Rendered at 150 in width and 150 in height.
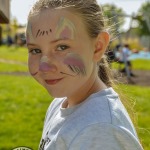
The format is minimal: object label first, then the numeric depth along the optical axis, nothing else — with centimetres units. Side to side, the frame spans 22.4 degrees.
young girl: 130
